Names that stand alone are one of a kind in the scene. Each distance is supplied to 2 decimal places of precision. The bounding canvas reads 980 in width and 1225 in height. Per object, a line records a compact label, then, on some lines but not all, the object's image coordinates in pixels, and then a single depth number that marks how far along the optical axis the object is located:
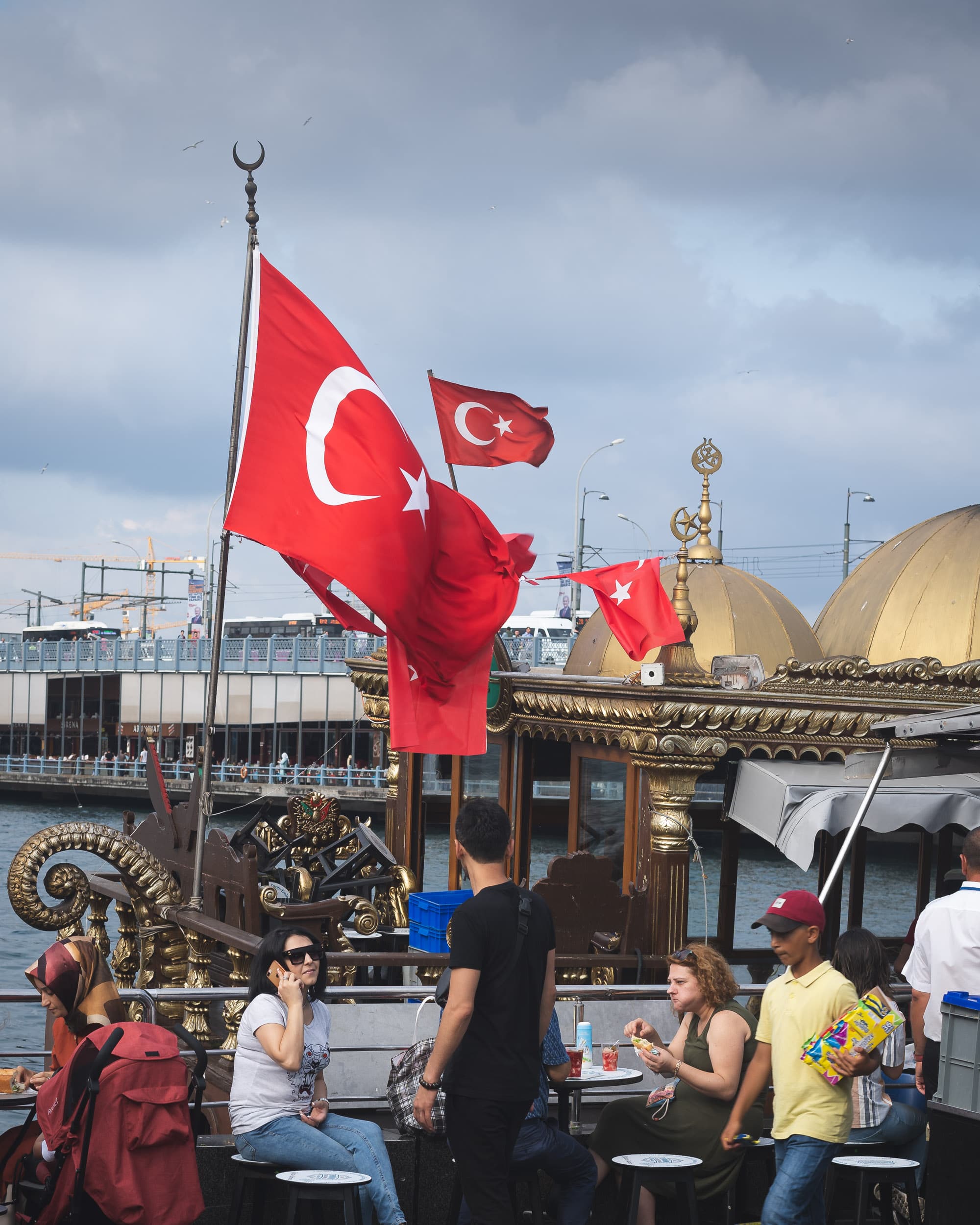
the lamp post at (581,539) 94.56
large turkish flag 18.11
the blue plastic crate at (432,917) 21.94
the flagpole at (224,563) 17.37
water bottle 14.52
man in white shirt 11.98
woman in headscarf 11.55
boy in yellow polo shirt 11.04
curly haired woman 12.45
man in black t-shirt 10.19
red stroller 10.58
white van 158.25
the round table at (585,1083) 13.02
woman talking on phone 11.77
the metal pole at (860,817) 14.33
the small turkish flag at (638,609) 21.78
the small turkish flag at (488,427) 24.34
